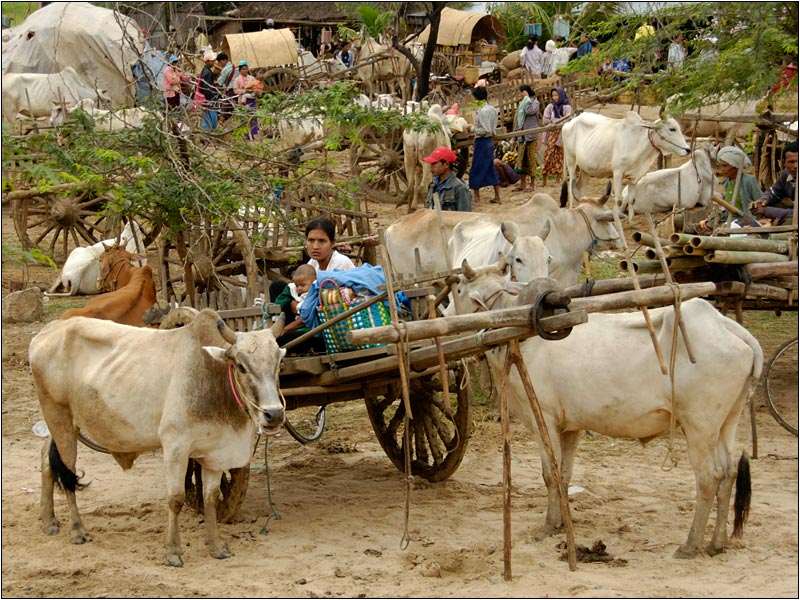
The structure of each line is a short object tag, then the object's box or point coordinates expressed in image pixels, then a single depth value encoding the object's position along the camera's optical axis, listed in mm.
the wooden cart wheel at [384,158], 18609
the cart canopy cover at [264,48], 26484
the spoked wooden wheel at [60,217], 14664
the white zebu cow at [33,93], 22641
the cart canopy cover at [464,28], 29359
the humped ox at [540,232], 10836
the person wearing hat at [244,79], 21059
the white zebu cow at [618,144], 16094
